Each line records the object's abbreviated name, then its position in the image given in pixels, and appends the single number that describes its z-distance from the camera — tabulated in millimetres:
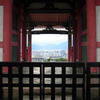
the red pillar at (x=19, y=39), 9047
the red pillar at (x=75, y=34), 10350
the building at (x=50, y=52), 58203
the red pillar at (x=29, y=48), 15730
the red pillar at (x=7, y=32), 6531
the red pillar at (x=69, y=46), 16008
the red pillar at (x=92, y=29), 6391
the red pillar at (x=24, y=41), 10494
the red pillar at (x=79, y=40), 9031
